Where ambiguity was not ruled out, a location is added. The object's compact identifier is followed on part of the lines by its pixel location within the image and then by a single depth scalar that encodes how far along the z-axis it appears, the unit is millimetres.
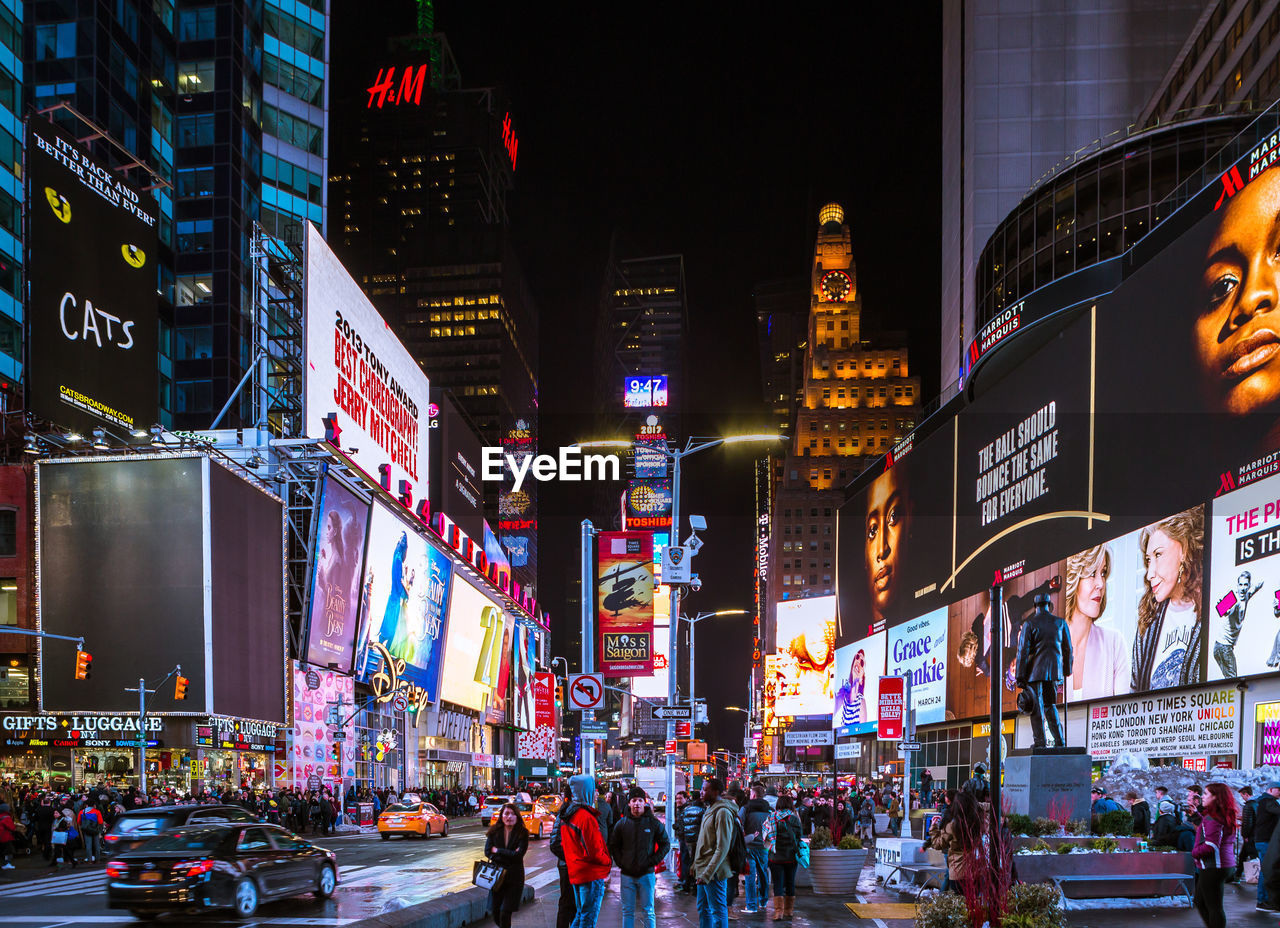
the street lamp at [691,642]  45356
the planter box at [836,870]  20781
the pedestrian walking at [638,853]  12727
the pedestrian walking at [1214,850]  12906
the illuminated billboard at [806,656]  110000
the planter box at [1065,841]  16953
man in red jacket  12719
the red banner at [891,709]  29984
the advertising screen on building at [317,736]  52594
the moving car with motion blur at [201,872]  16219
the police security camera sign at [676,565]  24031
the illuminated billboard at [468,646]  79750
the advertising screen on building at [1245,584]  33906
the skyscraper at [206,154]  77312
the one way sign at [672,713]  23938
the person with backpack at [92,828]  29000
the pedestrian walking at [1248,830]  18453
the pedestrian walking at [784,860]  16703
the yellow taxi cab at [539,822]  38000
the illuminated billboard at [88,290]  42531
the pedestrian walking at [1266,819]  14188
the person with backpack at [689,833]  18547
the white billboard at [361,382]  55500
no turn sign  21656
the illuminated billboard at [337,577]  54500
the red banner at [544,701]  41188
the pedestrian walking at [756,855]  17188
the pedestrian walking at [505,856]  13391
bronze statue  21750
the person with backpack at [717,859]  12945
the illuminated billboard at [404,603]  62375
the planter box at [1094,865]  15453
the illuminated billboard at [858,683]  82250
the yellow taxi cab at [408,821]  39250
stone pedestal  20797
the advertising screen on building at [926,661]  66625
